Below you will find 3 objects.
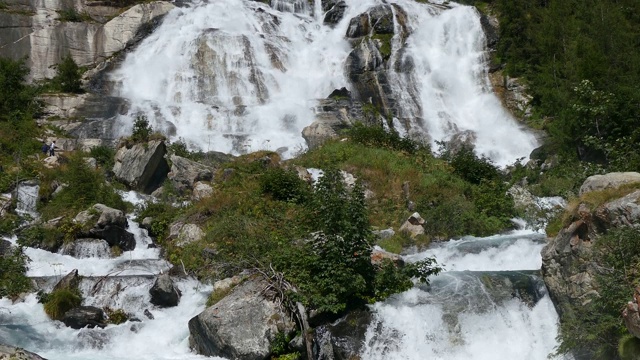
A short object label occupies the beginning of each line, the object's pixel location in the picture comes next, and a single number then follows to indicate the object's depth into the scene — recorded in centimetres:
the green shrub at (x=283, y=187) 1772
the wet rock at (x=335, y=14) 3938
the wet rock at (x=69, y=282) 1320
